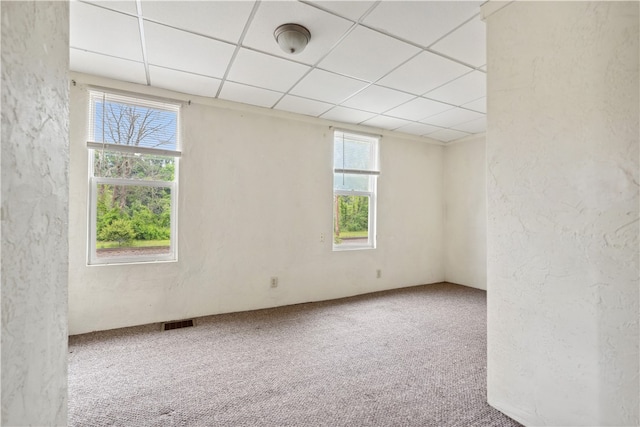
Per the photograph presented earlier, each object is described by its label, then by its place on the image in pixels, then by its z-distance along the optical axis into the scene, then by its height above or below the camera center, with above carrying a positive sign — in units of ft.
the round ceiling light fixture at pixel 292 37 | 6.57 +4.09
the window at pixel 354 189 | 13.67 +1.30
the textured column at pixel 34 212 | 1.63 +0.02
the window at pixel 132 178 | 9.42 +1.25
